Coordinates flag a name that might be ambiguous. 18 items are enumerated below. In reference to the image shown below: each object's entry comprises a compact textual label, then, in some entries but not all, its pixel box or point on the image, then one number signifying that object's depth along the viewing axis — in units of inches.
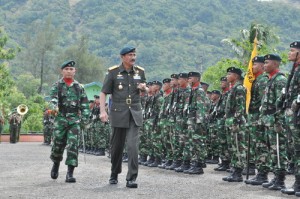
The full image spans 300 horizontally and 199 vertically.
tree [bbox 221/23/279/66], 1728.7
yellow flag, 511.1
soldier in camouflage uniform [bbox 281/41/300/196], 325.8
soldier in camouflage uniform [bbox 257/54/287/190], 365.7
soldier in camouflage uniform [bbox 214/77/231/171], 515.5
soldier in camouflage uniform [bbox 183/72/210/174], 487.5
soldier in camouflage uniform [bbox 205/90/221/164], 611.7
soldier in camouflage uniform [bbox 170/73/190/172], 509.7
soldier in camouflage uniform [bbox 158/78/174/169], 550.9
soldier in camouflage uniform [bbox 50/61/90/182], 413.4
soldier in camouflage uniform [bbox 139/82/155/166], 594.5
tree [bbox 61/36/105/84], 3799.2
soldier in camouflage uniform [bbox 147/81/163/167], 574.3
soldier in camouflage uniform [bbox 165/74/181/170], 535.1
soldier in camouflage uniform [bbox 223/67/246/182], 422.0
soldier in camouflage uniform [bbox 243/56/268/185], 393.4
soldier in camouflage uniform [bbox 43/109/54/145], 1204.8
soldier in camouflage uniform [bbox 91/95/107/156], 835.4
